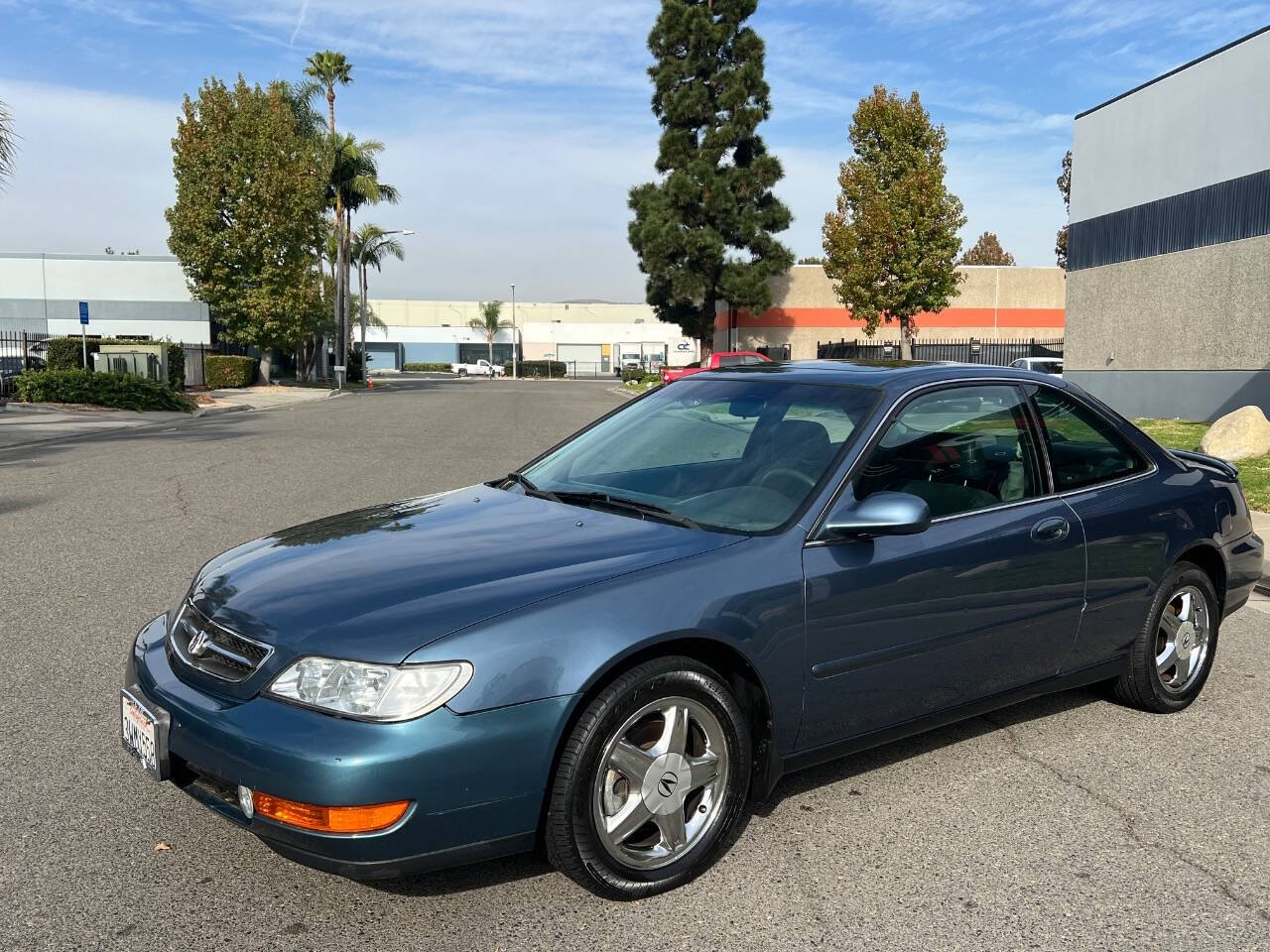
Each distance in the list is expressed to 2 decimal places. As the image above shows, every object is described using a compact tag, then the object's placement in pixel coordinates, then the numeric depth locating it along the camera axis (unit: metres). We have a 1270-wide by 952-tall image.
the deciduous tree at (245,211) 40.69
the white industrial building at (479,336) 101.19
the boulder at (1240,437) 13.20
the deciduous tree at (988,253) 86.44
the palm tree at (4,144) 17.84
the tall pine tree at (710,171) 45.41
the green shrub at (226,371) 41.50
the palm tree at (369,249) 58.00
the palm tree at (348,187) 51.41
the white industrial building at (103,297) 47.16
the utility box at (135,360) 29.20
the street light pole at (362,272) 57.84
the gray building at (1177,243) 18.22
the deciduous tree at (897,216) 35.66
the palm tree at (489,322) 98.69
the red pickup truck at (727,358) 24.33
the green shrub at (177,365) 33.59
